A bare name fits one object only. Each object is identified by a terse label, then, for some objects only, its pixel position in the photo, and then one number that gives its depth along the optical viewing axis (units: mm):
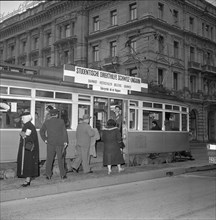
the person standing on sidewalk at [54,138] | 8250
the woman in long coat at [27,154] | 7309
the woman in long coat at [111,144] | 9727
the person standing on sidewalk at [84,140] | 9367
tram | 8859
